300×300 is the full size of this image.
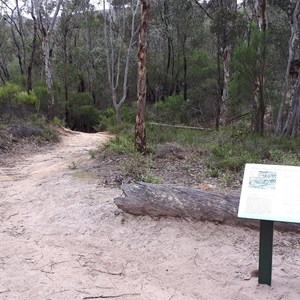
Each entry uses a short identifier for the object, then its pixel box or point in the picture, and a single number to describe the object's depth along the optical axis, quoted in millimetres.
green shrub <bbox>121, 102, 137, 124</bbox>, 19108
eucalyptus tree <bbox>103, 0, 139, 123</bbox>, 20430
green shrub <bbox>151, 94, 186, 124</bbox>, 17844
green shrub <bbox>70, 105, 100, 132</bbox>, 21891
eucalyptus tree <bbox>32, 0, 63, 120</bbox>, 14461
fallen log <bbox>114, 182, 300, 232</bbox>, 4418
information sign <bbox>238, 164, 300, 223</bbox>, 2975
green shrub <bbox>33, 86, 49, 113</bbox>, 16047
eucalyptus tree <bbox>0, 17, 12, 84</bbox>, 25222
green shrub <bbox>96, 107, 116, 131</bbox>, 19000
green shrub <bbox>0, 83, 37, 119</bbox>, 12914
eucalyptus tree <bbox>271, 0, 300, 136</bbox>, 9945
